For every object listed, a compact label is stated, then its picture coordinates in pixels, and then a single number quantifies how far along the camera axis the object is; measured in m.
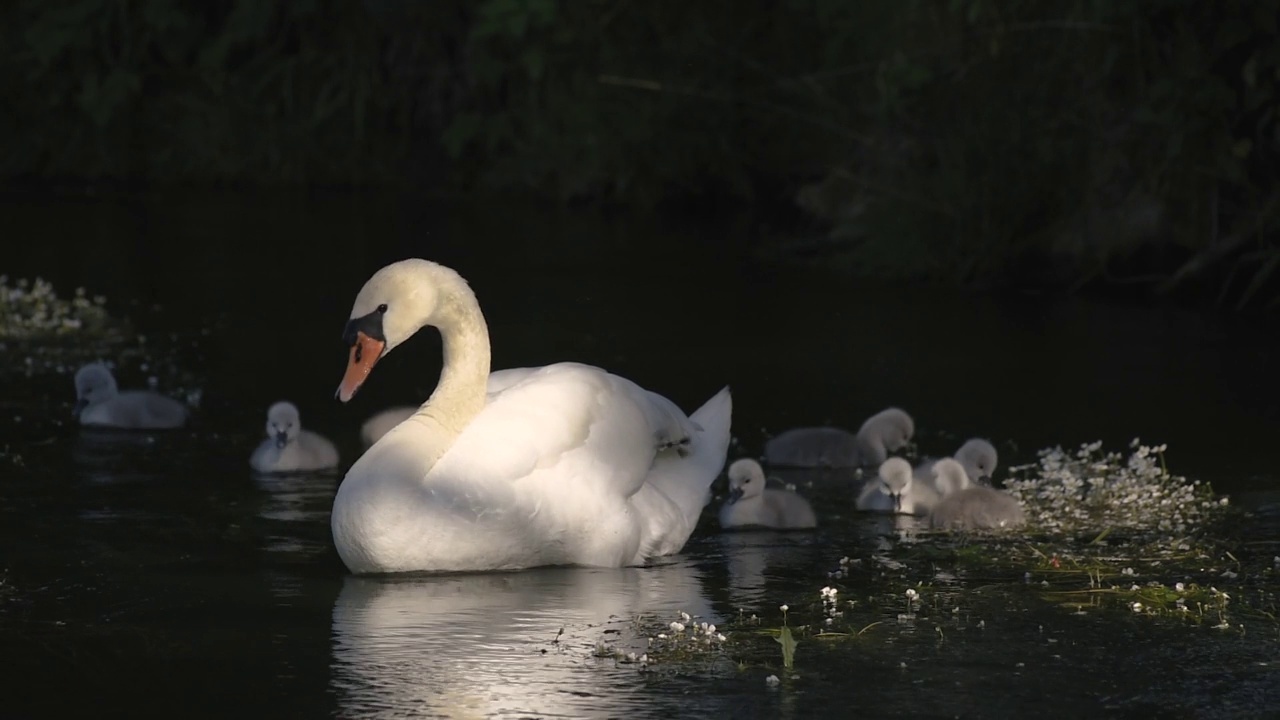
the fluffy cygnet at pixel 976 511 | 16.48
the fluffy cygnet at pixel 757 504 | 16.64
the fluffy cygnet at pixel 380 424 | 20.30
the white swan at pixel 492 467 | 14.59
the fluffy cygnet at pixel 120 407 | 20.62
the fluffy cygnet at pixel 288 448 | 18.66
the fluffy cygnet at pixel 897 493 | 17.09
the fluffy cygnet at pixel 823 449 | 19.50
